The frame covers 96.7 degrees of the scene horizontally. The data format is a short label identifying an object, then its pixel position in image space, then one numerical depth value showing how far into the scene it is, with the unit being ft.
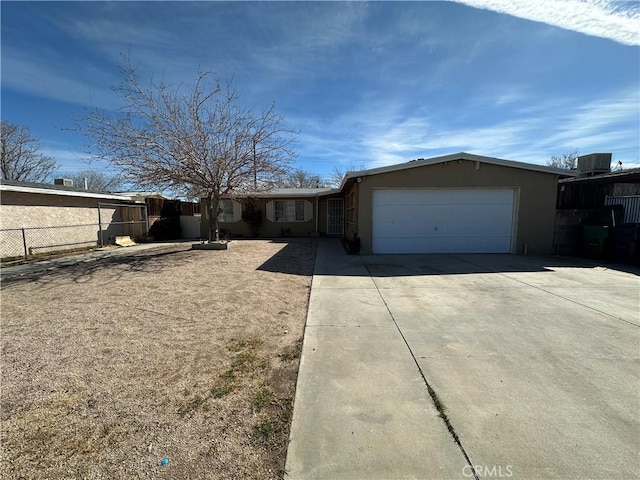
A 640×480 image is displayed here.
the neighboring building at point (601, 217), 27.35
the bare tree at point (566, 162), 100.62
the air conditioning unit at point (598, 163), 37.37
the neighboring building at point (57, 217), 31.83
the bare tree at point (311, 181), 114.83
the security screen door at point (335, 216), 53.36
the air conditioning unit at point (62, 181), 48.51
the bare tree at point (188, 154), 28.73
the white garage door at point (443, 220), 31.48
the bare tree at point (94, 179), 103.91
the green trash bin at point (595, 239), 28.50
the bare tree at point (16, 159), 72.69
